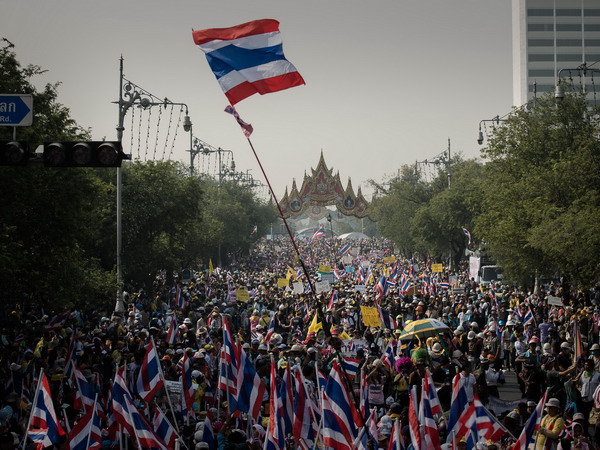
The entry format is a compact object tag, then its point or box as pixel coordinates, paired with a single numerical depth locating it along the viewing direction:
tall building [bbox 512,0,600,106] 134.25
